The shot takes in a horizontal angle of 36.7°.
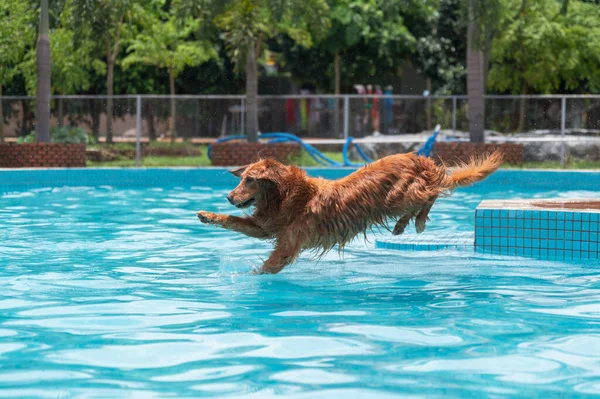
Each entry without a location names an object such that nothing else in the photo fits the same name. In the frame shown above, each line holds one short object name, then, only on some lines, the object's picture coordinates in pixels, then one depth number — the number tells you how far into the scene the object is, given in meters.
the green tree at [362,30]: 28.53
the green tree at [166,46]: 24.47
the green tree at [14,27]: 20.36
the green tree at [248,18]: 18.50
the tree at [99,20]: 18.55
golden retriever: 6.52
